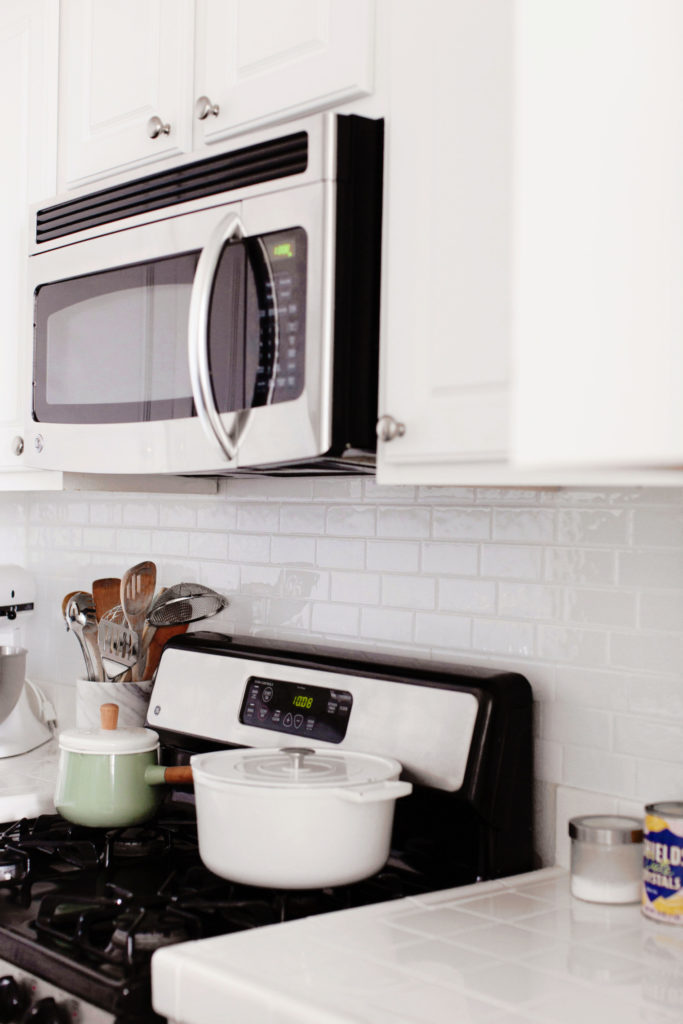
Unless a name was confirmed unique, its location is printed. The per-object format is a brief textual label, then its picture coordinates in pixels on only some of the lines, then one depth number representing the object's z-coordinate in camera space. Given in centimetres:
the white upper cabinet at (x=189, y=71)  155
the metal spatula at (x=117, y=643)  215
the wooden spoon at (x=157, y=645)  223
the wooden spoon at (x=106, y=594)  223
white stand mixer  249
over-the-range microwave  151
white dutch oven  145
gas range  135
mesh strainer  215
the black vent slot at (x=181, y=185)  157
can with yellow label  140
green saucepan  179
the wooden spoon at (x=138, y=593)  218
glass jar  148
